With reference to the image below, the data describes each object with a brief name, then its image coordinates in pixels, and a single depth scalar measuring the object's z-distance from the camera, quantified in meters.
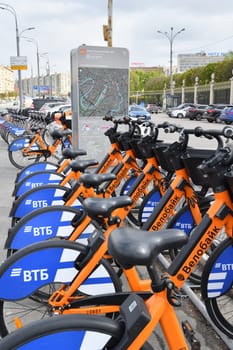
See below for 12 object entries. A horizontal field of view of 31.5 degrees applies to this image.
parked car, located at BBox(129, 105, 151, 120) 26.69
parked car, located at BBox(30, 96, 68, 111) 25.38
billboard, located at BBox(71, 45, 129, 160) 8.04
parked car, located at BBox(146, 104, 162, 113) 49.34
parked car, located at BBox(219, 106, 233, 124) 26.31
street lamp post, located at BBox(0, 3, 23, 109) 22.58
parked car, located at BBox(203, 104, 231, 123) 27.91
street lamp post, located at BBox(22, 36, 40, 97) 35.92
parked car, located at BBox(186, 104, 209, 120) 30.56
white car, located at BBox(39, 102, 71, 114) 20.44
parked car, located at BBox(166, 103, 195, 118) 37.38
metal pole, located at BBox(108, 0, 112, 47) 11.22
